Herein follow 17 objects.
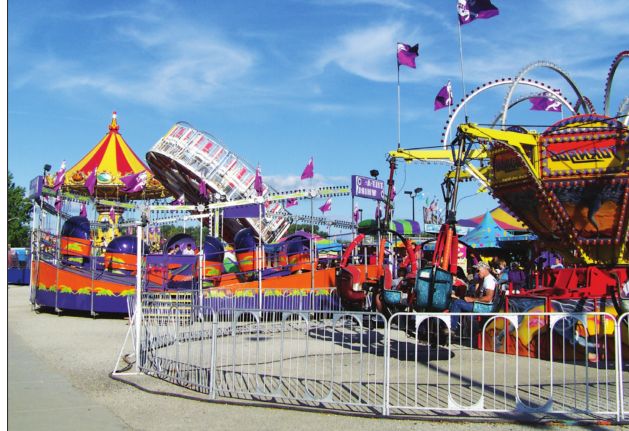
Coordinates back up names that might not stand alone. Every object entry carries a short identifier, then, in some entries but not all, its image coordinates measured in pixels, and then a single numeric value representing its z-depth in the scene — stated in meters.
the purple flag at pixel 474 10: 14.77
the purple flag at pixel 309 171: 22.08
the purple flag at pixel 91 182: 27.56
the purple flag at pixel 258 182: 25.35
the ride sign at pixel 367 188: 15.96
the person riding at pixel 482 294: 10.14
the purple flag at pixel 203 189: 27.73
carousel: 18.12
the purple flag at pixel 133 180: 28.64
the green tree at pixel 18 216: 71.60
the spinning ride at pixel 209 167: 32.31
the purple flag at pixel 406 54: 18.05
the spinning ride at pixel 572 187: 12.28
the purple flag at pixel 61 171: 32.61
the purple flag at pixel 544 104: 23.09
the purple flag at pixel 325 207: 33.75
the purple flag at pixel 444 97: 21.12
